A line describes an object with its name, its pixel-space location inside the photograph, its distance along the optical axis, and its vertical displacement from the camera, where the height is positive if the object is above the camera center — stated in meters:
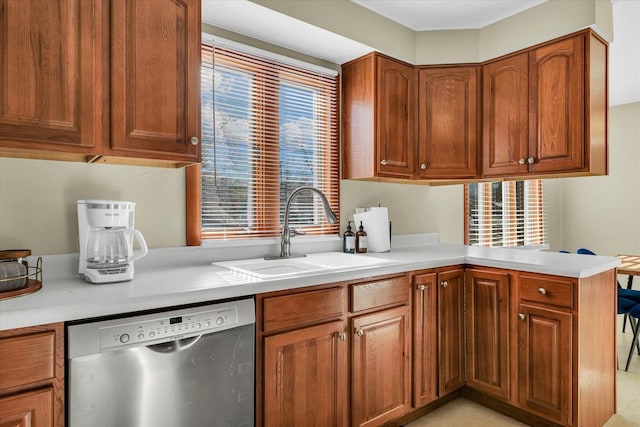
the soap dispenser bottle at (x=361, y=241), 2.55 -0.20
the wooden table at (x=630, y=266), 3.06 -0.46
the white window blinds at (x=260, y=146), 2.12 +0.39
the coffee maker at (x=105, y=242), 1.49 -0.12
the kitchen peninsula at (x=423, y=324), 1.57 -0.57
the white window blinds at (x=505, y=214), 3.71 -0.04
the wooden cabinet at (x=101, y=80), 1.34 +0.50
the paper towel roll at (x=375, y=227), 2.59 -0.11
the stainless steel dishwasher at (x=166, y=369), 1.18 -0.53
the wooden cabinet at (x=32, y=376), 1.07 -0.46
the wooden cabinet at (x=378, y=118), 2.49 +0.61
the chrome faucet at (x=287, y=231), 2.21 -0.12
